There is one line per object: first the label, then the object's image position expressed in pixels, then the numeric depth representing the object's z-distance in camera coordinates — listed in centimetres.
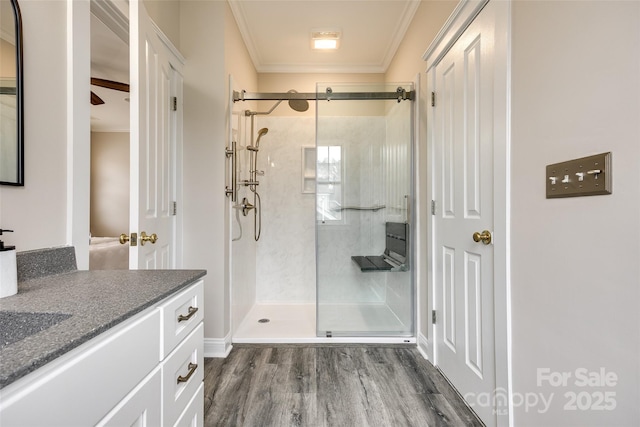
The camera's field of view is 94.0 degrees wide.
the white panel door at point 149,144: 140
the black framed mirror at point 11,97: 97
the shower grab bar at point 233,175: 240
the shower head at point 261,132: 333
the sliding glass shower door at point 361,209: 270
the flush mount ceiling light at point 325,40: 289
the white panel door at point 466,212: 145
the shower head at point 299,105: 338
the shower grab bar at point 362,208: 290
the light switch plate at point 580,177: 81
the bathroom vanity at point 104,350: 49
